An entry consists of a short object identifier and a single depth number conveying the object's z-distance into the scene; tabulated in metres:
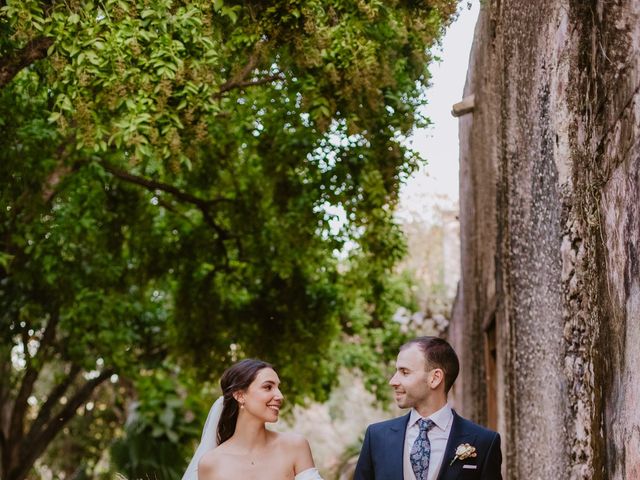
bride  5.63
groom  4.83
